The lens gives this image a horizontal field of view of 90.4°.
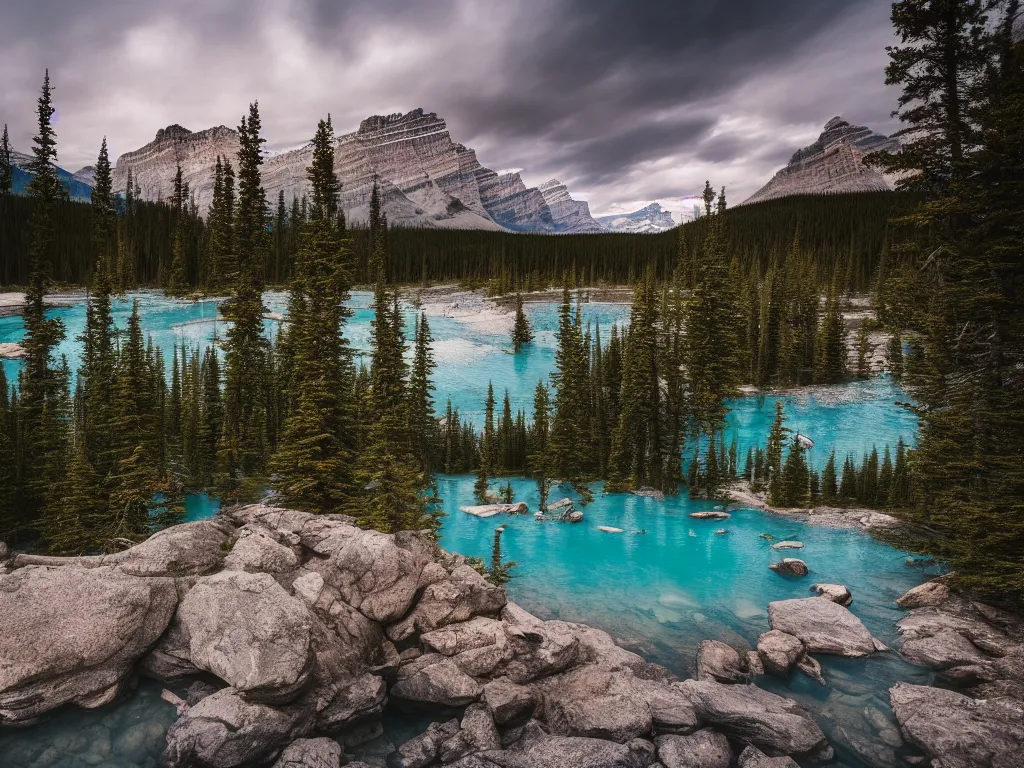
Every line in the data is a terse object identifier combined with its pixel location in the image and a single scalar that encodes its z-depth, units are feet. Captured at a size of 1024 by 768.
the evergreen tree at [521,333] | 279.90
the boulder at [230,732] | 40.04
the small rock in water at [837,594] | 72.74
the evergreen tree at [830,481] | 157.17
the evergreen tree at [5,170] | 184.62
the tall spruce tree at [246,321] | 115.55
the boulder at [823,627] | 58.65
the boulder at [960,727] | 38.86
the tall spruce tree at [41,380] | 101.65
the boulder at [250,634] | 43.52
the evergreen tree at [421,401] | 157.99
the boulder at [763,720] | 43.19
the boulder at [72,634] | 42.04
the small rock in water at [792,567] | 88.33
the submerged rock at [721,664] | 54.55
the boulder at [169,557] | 54.54
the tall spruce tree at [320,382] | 91.50
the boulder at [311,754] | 40.14
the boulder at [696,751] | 41.04
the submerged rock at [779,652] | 55.52
